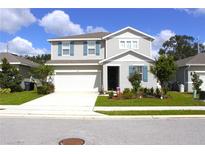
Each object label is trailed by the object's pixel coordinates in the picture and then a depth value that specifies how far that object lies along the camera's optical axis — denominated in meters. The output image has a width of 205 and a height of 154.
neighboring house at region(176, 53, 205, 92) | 15.58
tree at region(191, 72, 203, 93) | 11.83
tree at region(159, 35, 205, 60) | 42.45
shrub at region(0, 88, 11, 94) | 14.18
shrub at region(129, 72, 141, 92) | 12.49
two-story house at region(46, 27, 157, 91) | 14.33
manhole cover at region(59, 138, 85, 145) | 4.46
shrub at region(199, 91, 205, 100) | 11.04
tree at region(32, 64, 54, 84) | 13.94
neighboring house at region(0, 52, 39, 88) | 16.22
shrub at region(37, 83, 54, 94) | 13.61
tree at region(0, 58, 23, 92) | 14.66
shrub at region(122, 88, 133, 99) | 11.38
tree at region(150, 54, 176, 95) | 11.33
